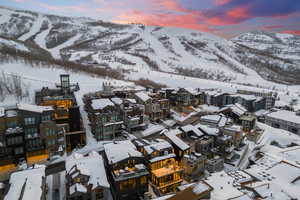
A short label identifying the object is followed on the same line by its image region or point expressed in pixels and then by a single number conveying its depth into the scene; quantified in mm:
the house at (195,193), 23077
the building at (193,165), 32875
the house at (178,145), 34625
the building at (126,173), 25536
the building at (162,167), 29172
